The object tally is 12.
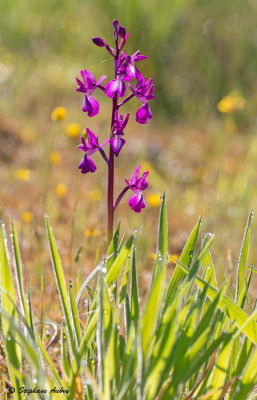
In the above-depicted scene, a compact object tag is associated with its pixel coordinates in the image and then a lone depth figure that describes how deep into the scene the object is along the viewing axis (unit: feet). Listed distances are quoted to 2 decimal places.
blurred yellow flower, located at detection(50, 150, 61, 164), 24.30
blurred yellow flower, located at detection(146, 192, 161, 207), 21.35
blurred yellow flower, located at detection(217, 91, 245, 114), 28.12
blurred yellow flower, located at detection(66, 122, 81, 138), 25.29
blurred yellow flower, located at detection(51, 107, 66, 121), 20.83
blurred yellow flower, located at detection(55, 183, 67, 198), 23.00
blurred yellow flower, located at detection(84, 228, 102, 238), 16.90
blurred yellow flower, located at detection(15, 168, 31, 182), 22.39
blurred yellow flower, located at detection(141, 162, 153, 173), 29.34
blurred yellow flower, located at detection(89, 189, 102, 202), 23.86
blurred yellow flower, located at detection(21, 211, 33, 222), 20.40
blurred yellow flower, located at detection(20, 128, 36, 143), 33.91
